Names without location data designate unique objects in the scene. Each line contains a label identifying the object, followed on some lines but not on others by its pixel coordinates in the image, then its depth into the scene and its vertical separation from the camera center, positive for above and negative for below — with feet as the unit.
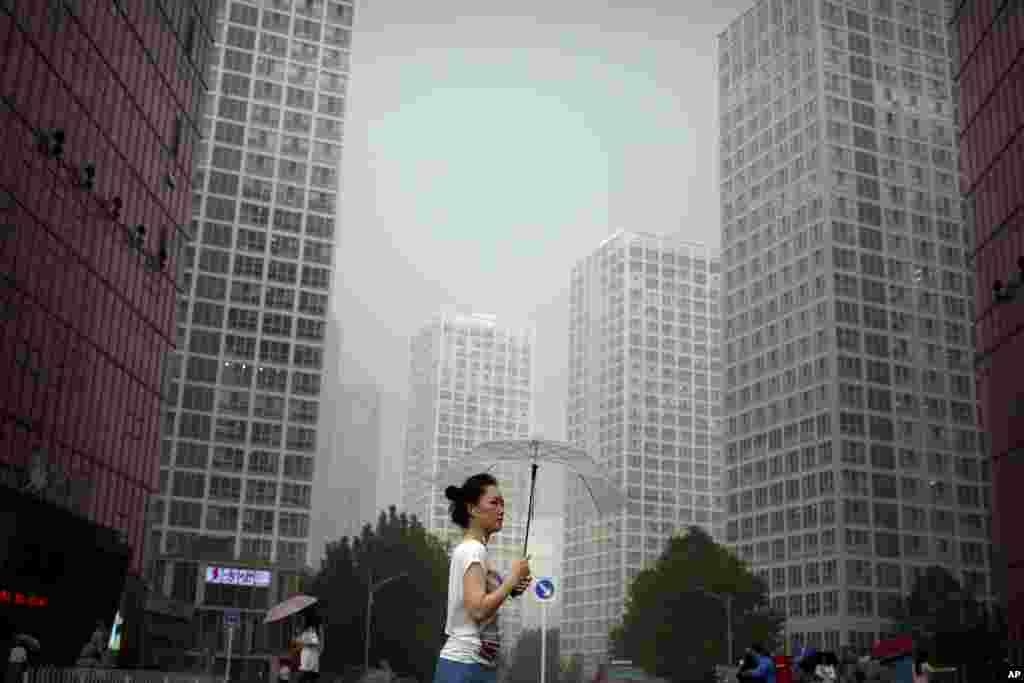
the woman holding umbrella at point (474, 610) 19.92 -0.17
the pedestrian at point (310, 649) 60.22 -3.04
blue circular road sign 85.30 +1.15
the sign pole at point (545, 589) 85.20 +1.14
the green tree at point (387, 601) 263.49 -0.97
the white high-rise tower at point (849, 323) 360.89 +104.47
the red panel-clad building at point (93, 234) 138.21 +51.46
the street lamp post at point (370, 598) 253.24 -0.35
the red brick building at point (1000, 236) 167.53 +61.86
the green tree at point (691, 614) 263.49 -0.96
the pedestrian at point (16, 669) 52.75 -4.19
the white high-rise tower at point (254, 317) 328.90 +88.09
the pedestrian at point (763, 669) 73.77 -3.77
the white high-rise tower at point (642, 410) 552.00 +104.83
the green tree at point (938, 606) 280.10 +3.74
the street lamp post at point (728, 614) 253.85 -0.65
